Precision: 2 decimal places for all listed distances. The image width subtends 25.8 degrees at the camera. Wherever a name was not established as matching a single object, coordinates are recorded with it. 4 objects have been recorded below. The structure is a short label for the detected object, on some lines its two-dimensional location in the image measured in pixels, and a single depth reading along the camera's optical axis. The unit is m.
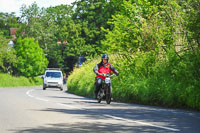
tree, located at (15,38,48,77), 78.38
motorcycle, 16.52
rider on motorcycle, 16.45
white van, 38.81
